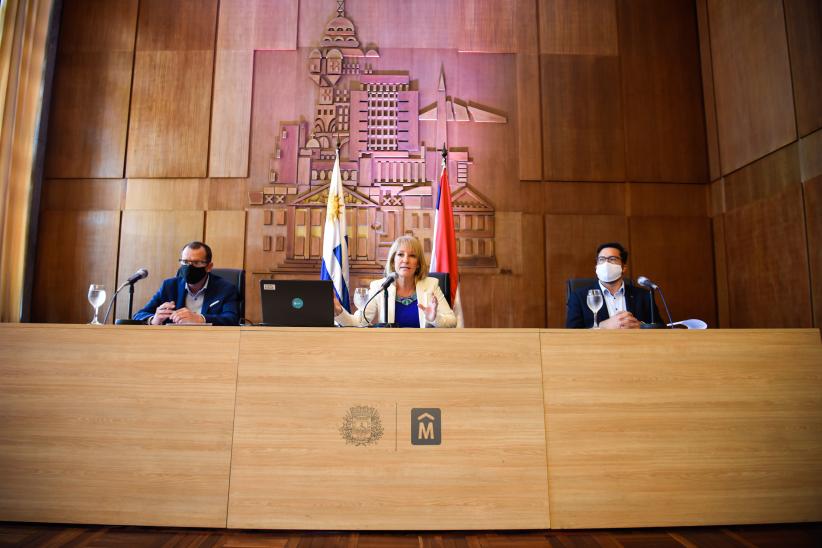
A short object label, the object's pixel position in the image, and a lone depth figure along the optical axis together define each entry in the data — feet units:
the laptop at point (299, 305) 6.93
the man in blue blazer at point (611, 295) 9.61
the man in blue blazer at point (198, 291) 9.96
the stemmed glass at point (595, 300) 7.61
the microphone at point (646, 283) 7.49
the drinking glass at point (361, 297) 7.97
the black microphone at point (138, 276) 8.31
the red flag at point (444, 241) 12.74
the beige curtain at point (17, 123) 12.32
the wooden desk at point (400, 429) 6.18
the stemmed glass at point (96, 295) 7.58
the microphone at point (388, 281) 7.43
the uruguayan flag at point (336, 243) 12.36
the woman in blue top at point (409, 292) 9.36
